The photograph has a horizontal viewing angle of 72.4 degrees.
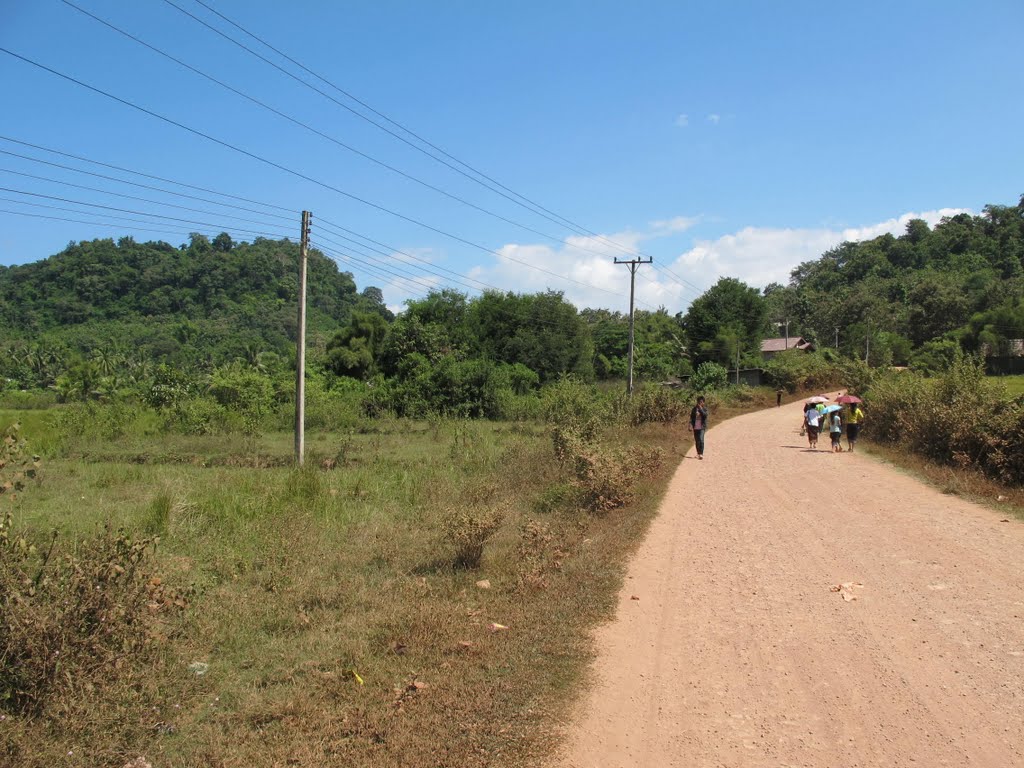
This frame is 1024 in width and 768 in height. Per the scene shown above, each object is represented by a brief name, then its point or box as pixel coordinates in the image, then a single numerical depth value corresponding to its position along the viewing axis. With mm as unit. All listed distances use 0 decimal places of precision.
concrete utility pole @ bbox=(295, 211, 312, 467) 19891
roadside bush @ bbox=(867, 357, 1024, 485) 13789
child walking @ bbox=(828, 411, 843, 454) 20998
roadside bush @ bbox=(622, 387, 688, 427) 28672
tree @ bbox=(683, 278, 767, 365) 65625
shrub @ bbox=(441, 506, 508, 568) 8070
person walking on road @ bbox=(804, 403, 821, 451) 21862
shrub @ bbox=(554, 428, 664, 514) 12109
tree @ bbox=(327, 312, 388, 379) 44812
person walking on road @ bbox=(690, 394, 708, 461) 19617
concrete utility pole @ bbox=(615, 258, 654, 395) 40938
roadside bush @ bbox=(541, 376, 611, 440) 17328
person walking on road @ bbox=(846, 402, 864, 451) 21047
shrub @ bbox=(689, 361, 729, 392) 54444
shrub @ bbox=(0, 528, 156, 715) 4379
